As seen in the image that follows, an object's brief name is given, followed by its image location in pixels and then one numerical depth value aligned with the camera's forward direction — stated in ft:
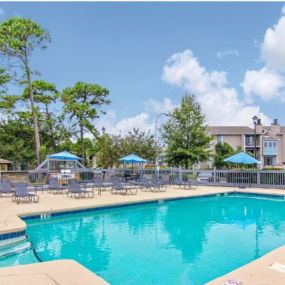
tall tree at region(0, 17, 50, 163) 81.00
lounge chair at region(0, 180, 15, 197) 46.22
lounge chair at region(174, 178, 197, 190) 61.98
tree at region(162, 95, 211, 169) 81.05
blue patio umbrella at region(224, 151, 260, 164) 60.03
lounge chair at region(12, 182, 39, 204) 40.88
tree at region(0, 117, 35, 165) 107.34
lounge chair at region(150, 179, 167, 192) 58.18
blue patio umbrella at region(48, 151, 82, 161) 59.57
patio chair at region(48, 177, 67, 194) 52.06
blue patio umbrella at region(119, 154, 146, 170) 64.23
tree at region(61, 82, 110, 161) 100.42
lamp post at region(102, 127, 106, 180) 94.65
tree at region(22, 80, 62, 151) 100.07
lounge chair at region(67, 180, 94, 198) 45.98
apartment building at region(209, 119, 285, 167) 155.63
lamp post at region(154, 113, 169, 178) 79.21
